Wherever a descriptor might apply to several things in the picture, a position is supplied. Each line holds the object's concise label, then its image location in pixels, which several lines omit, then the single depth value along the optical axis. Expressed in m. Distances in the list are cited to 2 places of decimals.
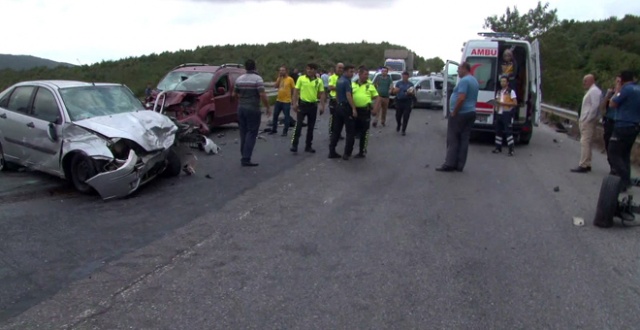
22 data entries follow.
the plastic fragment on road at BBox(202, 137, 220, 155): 11.67
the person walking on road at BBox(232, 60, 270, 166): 10.20
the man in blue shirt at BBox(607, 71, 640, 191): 8.27
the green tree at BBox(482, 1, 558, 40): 44.03
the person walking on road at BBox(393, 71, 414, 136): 15.47
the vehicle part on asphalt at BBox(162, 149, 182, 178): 9.04
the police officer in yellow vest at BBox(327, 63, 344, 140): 11.38
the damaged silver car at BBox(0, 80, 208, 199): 7.74
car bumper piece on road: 7.53
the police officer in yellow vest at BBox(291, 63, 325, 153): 12.01
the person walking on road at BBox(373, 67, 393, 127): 17.05
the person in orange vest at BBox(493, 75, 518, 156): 12.63
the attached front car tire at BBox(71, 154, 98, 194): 7.88
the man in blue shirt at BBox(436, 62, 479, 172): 10.05
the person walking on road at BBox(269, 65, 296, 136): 15.16
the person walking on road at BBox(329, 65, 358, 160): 10.85
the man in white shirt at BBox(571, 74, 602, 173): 10.40
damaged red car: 13.86
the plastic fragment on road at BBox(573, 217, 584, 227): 6.69
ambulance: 13.92
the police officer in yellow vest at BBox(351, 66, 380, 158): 11.22
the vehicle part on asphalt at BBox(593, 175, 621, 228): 6.39
